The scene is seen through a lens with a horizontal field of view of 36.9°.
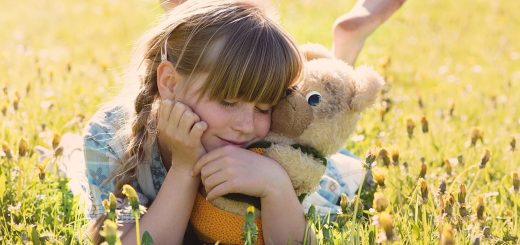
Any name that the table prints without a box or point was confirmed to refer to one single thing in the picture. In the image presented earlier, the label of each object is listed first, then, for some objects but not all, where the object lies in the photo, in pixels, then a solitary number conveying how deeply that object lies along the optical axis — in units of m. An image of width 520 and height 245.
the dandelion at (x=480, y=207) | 2.03
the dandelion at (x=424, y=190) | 2.08
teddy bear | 2.18
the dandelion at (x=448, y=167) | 2.63
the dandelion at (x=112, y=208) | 1.64
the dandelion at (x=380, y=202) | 1.72
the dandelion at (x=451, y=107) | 3.20
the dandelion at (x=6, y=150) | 2.51
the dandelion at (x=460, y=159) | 2.73
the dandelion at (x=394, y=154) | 2.33
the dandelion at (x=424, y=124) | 2.85
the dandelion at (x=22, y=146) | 2.48
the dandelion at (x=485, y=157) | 2.46
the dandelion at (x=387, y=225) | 1.61
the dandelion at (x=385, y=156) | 2.30
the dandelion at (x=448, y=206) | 2.00
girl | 2.11
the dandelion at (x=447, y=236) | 1.58
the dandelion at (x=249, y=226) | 1.74
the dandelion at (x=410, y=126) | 2.80
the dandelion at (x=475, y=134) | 2.75
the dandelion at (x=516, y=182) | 2.34
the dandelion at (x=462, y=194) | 2.06
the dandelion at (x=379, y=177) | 2.12
